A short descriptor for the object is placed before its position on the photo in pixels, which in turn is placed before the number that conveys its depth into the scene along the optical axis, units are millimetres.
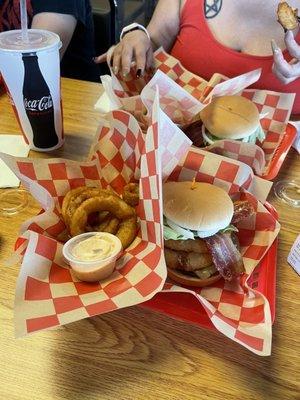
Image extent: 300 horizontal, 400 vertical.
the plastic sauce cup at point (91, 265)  796
